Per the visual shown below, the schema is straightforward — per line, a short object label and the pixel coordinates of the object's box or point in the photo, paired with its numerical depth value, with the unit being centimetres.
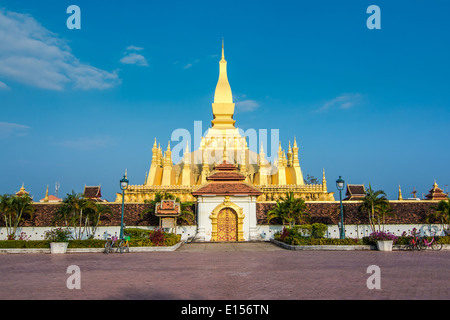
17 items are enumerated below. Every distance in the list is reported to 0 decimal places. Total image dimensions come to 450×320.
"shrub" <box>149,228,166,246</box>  2206
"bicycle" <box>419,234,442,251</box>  2106
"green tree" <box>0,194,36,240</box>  2812
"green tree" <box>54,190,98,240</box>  2778
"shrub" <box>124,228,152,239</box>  2383
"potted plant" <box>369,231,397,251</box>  2066
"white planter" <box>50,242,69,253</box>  2052
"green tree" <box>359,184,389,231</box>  2823
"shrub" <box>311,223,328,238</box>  2370
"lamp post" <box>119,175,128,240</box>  2225
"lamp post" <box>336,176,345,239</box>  2208
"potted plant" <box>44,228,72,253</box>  2053
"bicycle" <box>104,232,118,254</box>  2025
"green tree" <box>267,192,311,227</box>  2855
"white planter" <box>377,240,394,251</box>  2063
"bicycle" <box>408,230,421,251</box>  2097
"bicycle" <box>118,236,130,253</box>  2058
